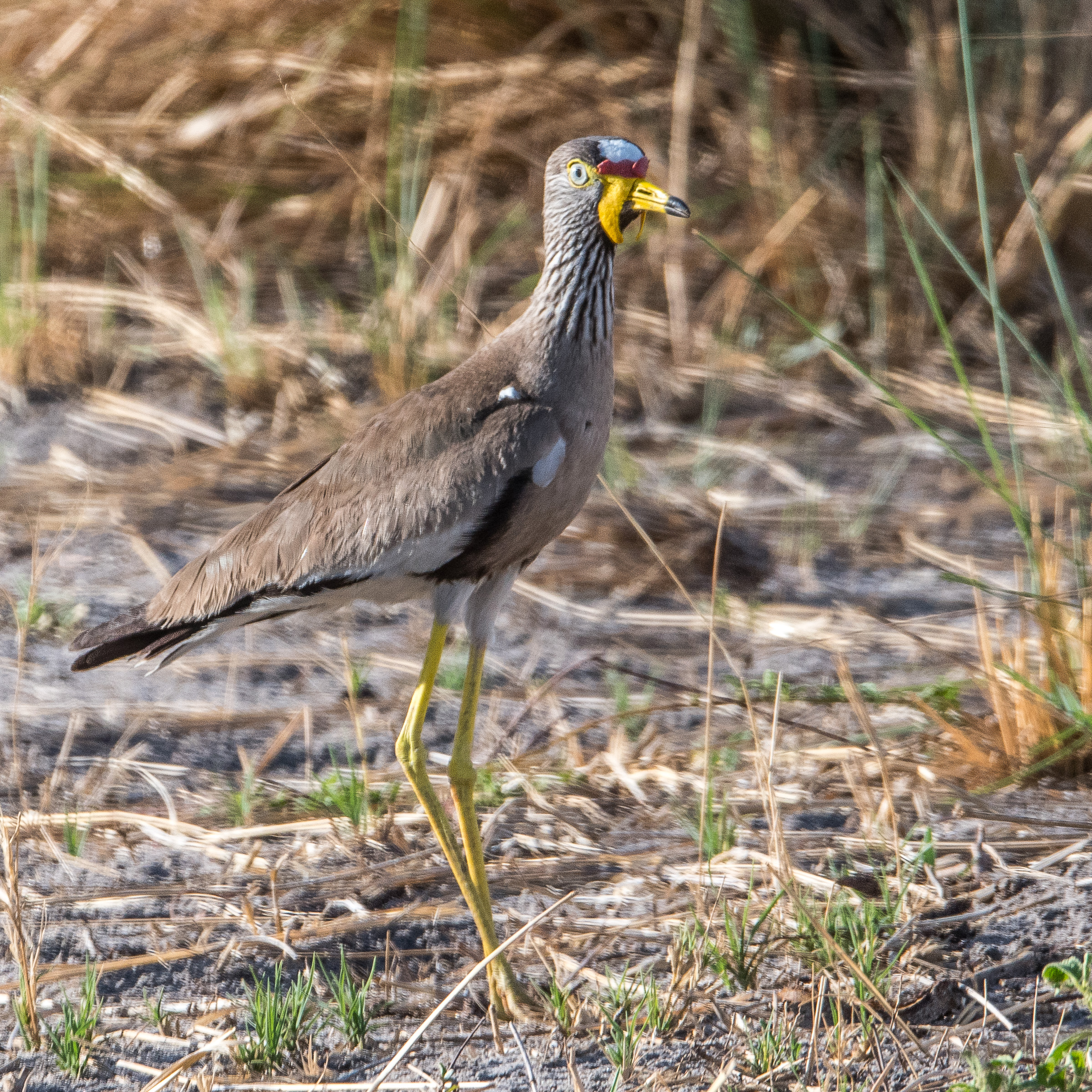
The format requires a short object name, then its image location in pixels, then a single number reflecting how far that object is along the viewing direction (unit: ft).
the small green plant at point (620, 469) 31.50
